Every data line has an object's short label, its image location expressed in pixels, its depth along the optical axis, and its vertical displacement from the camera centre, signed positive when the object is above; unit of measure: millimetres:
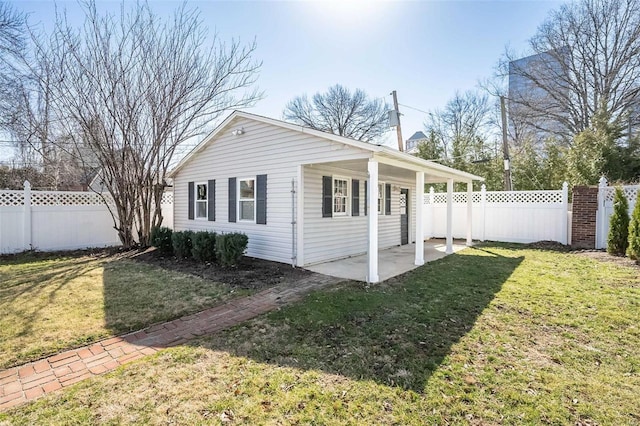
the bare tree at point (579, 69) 15906 +7576
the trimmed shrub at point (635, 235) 7555 -697
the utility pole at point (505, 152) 14172 +2489
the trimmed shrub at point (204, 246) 7816 -935
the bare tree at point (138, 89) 9227 +3690
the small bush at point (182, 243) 8430 -923
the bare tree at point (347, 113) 24828 +7387
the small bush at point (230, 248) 7199 -904
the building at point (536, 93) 18422 +6864
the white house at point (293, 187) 6734 +541
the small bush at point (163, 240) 9047 -905
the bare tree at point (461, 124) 20766 +5899
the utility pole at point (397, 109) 15959 +4877
